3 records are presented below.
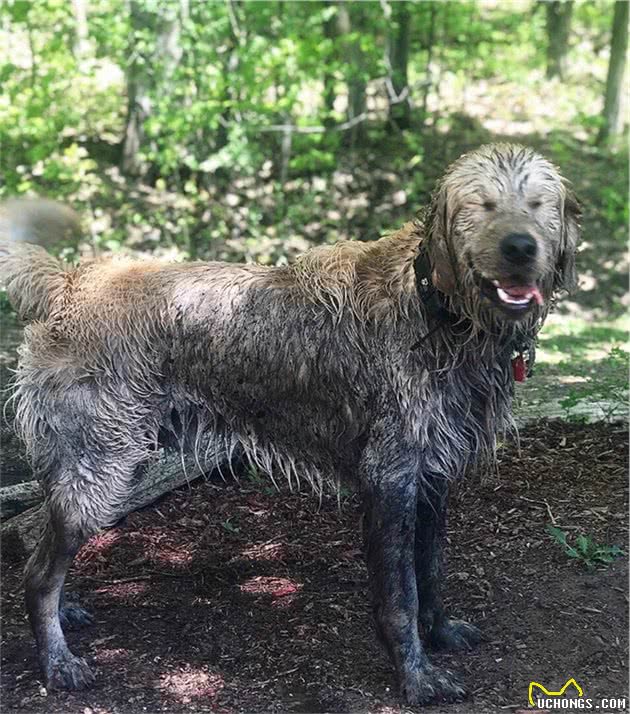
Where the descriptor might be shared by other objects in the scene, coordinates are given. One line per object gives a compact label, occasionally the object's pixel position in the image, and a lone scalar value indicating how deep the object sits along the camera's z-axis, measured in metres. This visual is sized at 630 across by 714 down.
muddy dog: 3.88
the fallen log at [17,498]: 5.38
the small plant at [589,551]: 4.81
